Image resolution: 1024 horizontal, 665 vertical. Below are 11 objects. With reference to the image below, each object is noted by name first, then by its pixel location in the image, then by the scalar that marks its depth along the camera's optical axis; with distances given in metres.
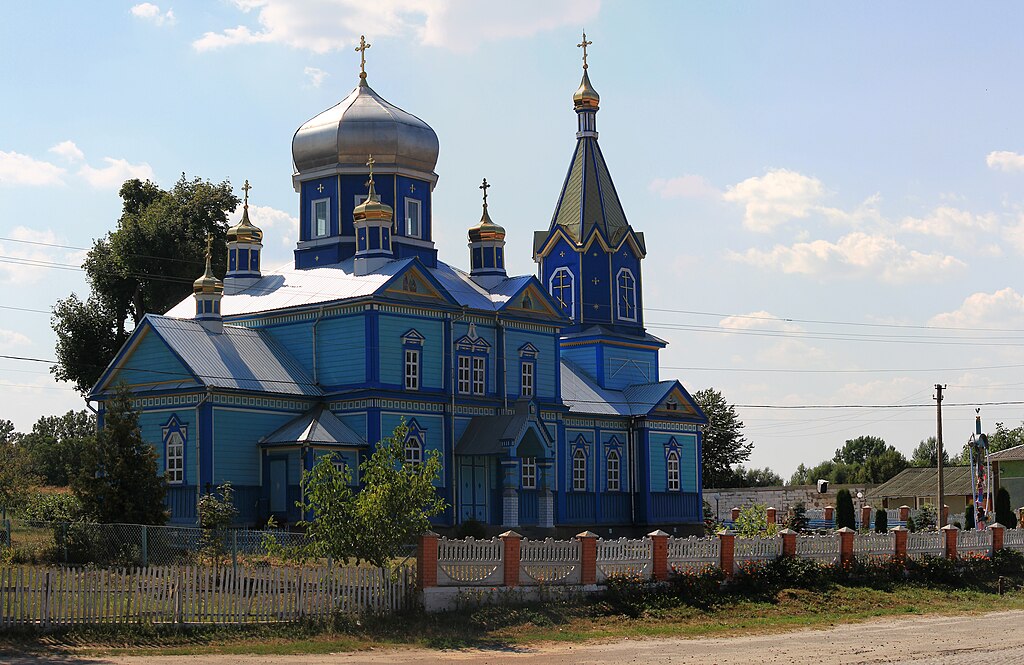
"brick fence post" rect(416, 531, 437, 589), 25.25
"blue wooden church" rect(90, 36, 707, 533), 37.81
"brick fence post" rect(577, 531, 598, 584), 27.55
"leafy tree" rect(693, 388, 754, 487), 74.50
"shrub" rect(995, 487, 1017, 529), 48.94
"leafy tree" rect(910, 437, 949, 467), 103.88
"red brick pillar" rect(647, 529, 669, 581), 28.69
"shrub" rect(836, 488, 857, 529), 51.34
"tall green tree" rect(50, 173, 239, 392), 54.47
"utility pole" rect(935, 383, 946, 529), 44.22
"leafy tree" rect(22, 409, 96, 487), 59.94
